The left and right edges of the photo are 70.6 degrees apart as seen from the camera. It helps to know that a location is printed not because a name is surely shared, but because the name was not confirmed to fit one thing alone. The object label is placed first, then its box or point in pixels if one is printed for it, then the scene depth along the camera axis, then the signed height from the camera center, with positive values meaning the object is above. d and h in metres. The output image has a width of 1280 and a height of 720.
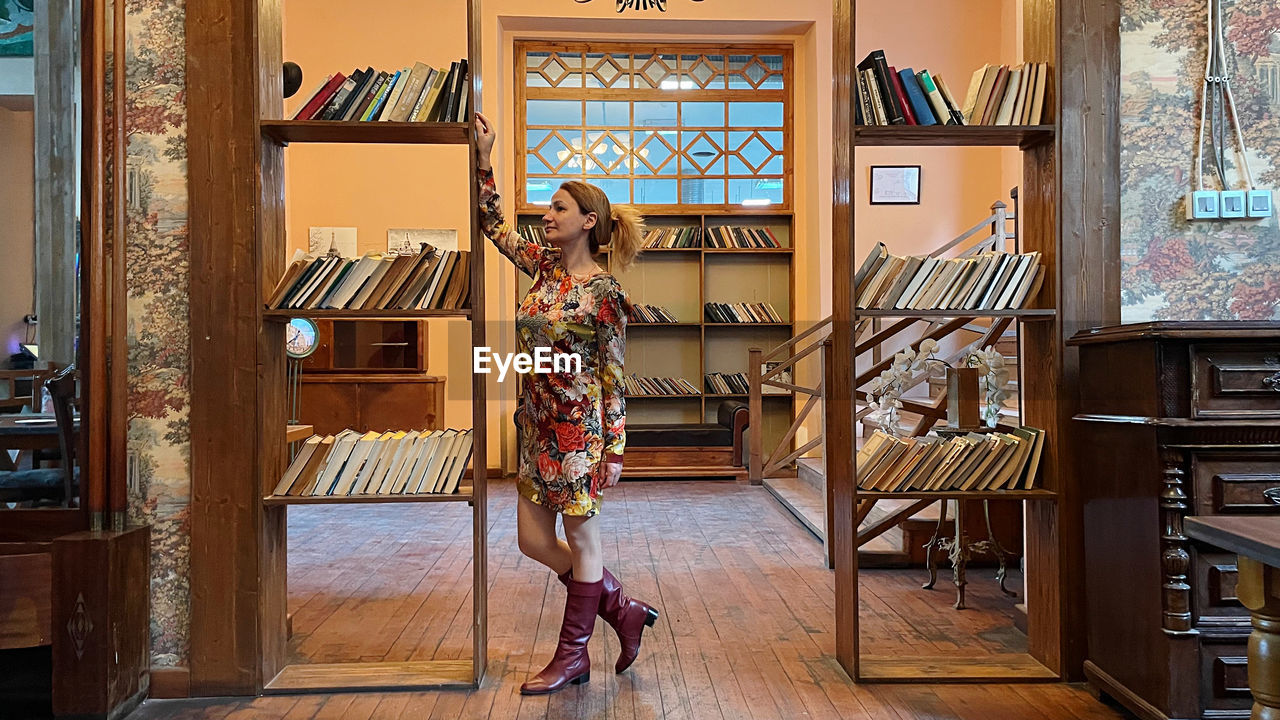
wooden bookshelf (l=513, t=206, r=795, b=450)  8.09 +0.46
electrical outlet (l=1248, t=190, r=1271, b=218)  2.83 +0.45
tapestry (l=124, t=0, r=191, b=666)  2.68 +0.15
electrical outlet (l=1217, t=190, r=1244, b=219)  2.83 +0.45
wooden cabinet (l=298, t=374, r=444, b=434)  6.91 -0.37
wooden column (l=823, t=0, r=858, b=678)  2.79 +0.01
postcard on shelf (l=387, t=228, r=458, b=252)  7.46 +0.96
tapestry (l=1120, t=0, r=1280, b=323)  2.85 +0.60
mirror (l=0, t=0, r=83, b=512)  2.64 +0.30
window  7.86 +2.01
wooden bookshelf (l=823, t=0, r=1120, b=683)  2.79 +0.24
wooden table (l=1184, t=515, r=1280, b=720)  1.41 -0.41
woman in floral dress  2.65 -0.16
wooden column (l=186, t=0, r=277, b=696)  2.66 -0.01
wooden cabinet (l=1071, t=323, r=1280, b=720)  2.23 -0.36
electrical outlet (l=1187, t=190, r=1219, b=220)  2.83 +0.45
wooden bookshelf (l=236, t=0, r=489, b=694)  2.67 -0.12
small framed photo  7.70 +1.39
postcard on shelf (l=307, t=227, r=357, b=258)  7.44 +0.95
